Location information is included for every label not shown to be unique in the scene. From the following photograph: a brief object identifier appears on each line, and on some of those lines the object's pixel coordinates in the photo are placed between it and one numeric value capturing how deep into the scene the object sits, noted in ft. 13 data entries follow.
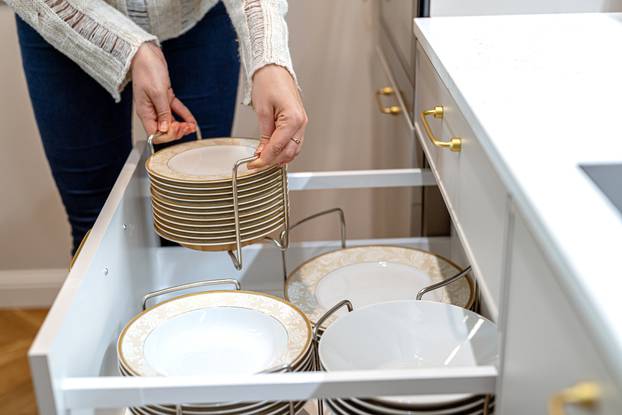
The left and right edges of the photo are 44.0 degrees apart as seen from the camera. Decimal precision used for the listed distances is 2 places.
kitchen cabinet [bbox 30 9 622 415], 1.72
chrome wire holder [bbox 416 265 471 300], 3.34
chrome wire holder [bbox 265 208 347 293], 3.60
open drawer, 2.28
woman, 3.37
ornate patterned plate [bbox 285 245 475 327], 3.75
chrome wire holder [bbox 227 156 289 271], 3.20
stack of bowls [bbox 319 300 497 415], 2.97
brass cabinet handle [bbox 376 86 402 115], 5.20
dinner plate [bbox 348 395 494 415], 2.48
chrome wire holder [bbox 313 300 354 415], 2.87
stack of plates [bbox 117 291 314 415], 2.88
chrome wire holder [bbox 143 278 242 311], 3.36
